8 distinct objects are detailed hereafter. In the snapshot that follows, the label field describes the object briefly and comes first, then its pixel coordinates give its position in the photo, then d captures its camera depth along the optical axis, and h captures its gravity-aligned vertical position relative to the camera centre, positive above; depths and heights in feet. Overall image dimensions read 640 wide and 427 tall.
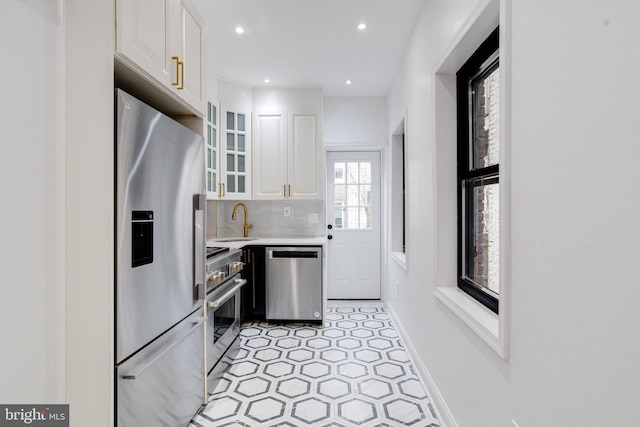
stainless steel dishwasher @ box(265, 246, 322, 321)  11.15 -2.38
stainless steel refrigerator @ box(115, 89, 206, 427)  3.75 -0.73
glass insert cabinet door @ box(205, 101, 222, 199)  10.69 +2.11
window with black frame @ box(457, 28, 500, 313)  5.06 +0.69
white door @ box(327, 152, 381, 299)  14.06 -0.46
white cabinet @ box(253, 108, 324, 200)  12.23 +2.34
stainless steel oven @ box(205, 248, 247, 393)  6.77 -2.35
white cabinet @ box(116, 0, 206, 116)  3.70 +2.39
